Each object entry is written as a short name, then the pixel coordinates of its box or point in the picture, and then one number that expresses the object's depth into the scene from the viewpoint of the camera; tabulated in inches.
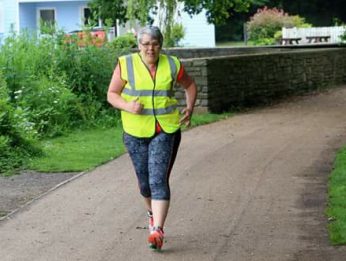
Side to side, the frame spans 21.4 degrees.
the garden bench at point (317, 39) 1641.0
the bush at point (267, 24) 1826.2
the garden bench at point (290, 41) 1580.1
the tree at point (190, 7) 764.6
